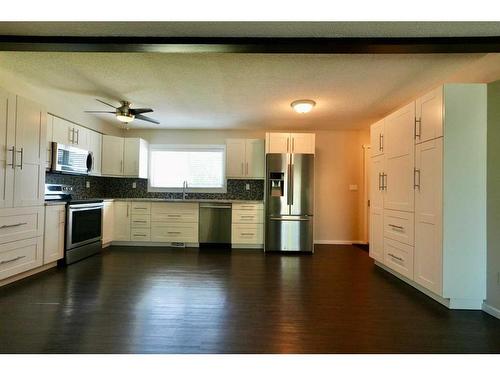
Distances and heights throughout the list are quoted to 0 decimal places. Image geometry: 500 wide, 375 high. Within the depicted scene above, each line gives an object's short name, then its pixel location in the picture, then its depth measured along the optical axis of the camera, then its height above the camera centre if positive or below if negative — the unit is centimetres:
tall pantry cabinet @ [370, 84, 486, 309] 233 +1
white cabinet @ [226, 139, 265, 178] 510 +66
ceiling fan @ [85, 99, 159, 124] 358 +106
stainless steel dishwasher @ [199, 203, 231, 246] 488 -59
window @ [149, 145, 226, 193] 550 +52
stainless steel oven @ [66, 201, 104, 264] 359 -58
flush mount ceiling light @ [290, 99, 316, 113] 359 +120
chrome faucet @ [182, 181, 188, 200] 544 +6
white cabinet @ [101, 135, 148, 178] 494 +64
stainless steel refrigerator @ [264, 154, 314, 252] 456 -18
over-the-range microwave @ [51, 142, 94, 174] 362 +44
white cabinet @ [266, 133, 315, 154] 469 +88
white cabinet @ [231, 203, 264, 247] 480 -56
